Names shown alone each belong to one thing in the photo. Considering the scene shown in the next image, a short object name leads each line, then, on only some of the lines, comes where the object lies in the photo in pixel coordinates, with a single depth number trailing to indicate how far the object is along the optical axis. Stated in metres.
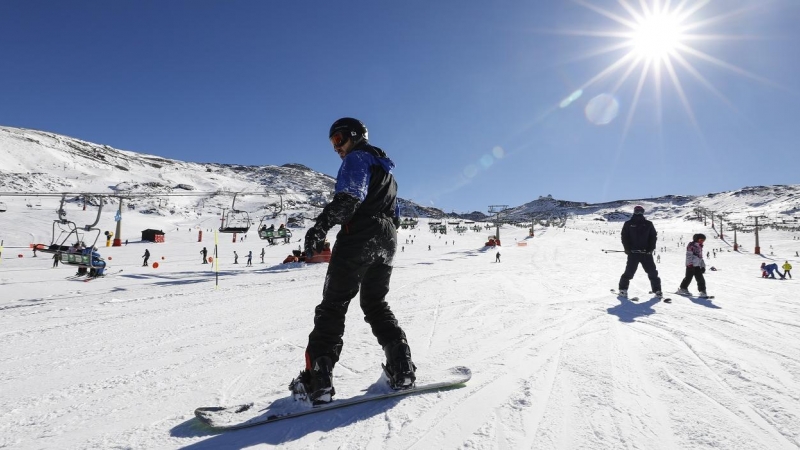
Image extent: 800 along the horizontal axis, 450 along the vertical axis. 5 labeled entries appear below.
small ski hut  42.72
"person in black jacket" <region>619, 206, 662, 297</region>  7.06
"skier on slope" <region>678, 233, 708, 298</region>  7.28
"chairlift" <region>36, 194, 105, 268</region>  13.30
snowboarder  2.45
